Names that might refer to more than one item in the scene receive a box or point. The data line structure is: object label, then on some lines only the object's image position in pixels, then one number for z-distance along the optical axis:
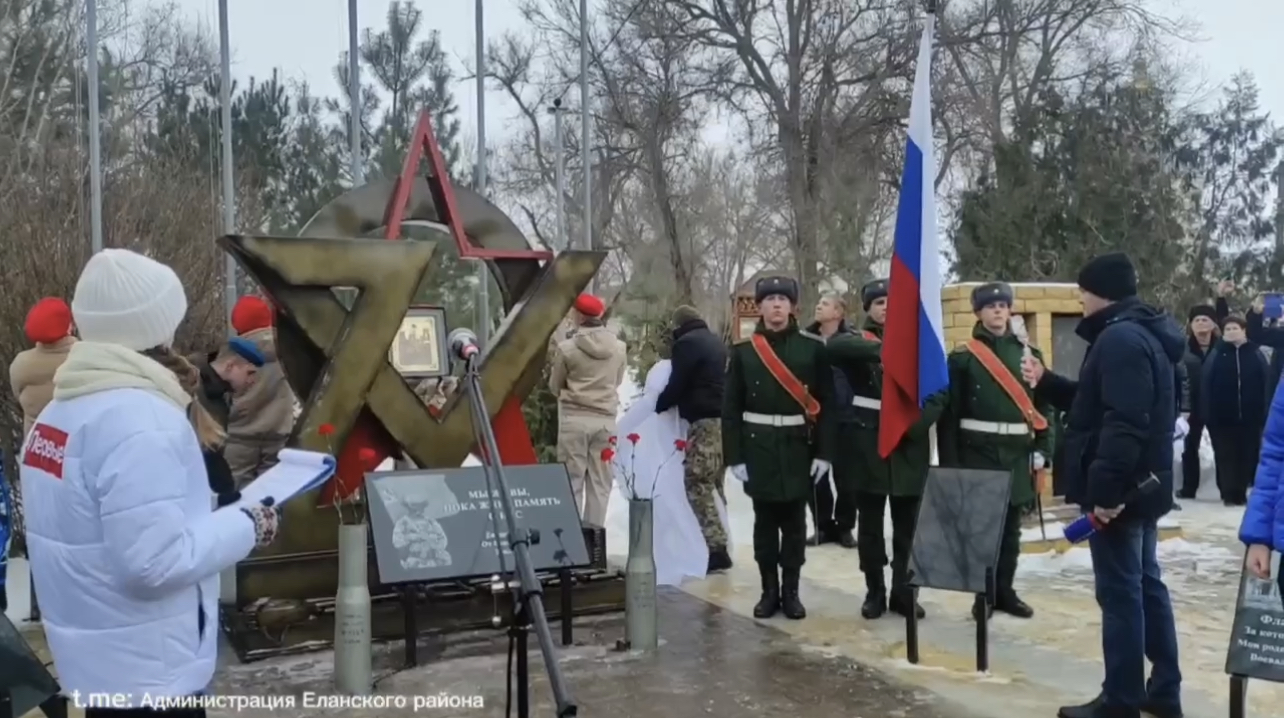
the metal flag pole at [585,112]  9.23
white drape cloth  7.84
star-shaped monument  6.20
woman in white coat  2.52
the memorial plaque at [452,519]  5.31
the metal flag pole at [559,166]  10.84
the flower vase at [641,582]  5.96
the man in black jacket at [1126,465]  4.59
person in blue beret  6.68
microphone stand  2.77
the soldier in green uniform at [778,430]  6.67
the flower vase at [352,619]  5.27
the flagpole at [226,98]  8.26
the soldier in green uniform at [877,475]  6.60
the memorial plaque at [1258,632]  4.27
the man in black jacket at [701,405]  8.18
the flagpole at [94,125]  7.72
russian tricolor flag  6.09
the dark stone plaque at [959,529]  5.69
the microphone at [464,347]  4.09
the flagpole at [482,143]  8.90
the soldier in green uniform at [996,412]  6.58
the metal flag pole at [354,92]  8.29
